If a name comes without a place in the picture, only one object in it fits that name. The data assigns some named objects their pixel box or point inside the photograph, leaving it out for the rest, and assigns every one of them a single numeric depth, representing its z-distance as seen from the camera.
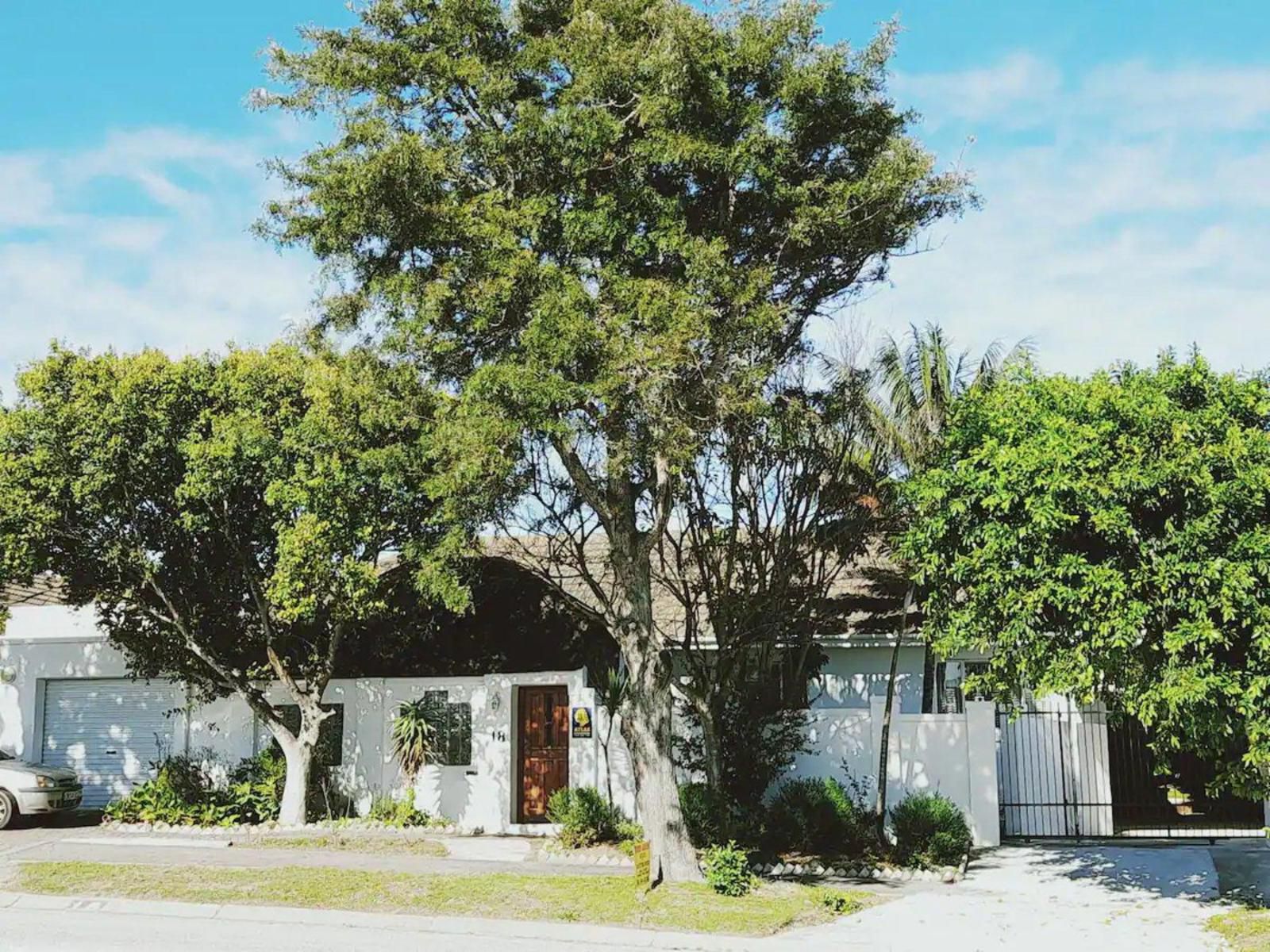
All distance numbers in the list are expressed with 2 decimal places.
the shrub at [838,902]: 12.61
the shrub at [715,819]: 16.28
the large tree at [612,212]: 12.86
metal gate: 18.08
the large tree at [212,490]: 16.81
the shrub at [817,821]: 16.36
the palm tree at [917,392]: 15.77
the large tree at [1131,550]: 11.44
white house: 17.45
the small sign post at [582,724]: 19.02
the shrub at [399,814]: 18.98
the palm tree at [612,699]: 18.75
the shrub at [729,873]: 12.91
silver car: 19.20
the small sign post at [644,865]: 13.42
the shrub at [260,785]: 19.27
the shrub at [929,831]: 15.27
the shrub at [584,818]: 16.97
